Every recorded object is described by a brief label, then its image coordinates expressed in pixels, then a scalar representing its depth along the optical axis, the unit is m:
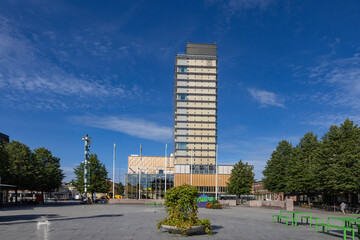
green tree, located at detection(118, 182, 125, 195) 162.31
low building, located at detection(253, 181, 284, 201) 149.11
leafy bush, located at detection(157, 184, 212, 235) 16.39
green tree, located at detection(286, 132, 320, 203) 55.16
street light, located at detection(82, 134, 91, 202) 54.47
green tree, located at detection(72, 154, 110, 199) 71.69
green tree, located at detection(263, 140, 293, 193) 66.44
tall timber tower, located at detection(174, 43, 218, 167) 128.62
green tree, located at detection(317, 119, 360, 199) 42.59
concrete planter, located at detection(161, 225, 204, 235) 15.98
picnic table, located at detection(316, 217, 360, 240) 14.87
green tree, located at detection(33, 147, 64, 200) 61.17
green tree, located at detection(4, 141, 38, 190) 53.22
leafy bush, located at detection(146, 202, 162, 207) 56.81
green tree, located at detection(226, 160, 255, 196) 68.19
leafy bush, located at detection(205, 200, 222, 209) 45.97
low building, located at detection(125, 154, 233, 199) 110.19
